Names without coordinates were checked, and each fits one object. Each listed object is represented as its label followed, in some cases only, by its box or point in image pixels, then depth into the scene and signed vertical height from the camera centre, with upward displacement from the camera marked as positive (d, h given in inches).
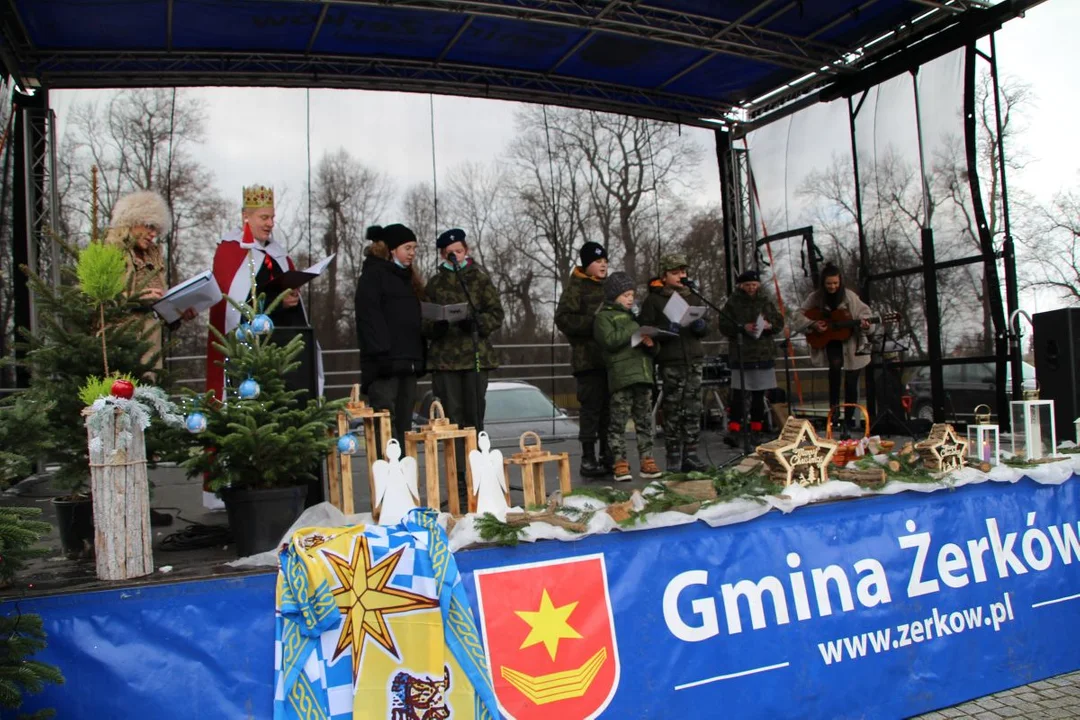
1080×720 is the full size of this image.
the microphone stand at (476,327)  166.6 +11.5
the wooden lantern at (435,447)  132.2 -10.8
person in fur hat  150.6 +32.0
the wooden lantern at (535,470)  135.1 -15.3
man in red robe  155.9 +26.0
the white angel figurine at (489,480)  124.7 -15.4
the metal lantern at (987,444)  145.3 -15.3
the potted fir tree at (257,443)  107.9 -6.8
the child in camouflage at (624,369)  190.7 +1.8
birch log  89.3 -11.9
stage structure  225.0 +104.1
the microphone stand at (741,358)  184.1 +2.9
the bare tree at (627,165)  345.7 +91.4
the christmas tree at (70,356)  111.6 +6.2
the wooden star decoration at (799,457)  124.6 -13.7
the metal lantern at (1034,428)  152.4 -13.4
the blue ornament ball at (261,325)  113.3 +9.4
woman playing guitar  264.4 +12.6
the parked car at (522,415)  312.7 -13.7
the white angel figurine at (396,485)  121.1 -15.0
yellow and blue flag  85.3 -26.5
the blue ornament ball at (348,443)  122.0 -8.4
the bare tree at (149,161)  271.4 +82.6
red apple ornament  91.5 +1.0
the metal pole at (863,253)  298.7 +43.0
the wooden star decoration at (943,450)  134.0 -14.6
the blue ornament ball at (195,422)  101.8 -3.5
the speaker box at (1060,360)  177.9 -0.6
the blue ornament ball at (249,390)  106.8 +0.3
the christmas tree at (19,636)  67.1 -20.7
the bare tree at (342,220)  312.4 +66.3
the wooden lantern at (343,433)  133.5 -10.2
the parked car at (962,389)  270.8 -9.4
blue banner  83.7 -30.6
